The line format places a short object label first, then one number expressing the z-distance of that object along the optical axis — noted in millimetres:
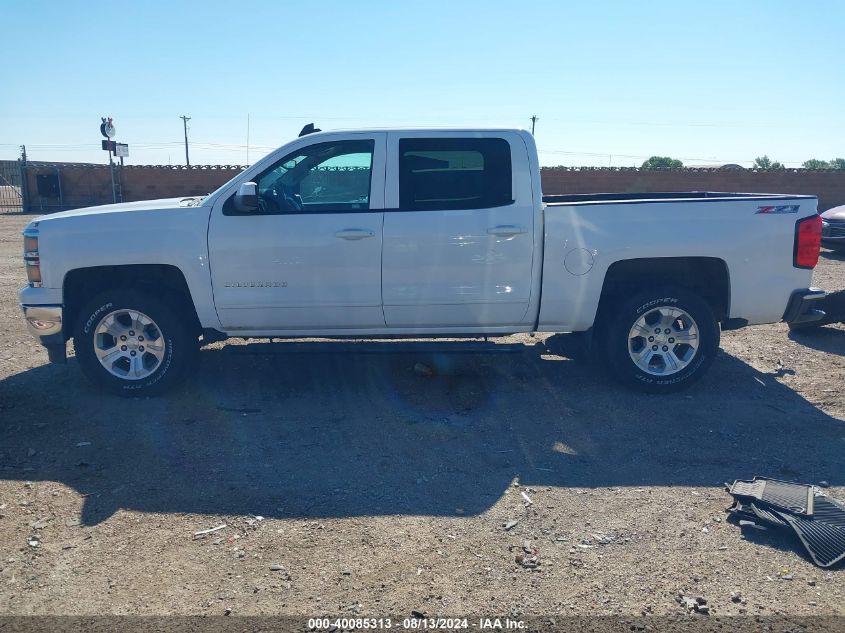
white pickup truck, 5723
